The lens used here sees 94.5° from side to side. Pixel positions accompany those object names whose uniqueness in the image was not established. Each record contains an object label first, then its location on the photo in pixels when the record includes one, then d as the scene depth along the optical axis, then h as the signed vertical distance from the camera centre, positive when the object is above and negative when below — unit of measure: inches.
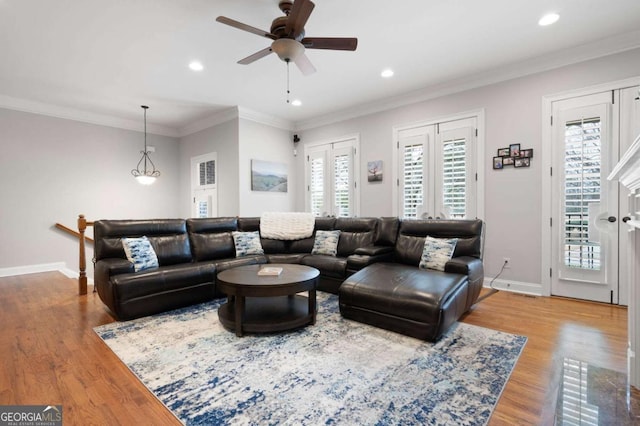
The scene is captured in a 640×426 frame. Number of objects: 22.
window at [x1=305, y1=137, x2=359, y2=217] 221.3 +24.4
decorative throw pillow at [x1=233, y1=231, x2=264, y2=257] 165.9 -19.6
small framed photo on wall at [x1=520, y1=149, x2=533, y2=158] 148.8 +27.4
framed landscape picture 225.2 +26.2
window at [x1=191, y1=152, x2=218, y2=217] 239.6 +20.0
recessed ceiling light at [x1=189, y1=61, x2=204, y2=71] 148.5 +73.6
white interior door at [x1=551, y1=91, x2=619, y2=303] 130.3 +3.1
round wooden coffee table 98.7 -35.1
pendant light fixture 249.4 +36.6
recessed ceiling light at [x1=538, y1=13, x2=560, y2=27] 111.4 +72.3
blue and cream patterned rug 63.3 -43.4
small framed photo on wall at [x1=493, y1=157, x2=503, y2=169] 157.5 +23.7
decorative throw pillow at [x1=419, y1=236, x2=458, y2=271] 127.3 -19.8
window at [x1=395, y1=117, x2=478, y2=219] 168.4 +22.8
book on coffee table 110.5 -23.9
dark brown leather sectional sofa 100.3 -26.1
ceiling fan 89.7 +56.3
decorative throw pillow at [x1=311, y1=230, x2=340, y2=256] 167.9 -19.8
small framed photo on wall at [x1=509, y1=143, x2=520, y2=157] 152.6 +29.8
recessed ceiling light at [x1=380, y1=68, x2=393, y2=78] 158.2 +73.9
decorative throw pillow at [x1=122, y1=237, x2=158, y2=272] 127.4 -19.0
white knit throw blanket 182.7 -10.5
